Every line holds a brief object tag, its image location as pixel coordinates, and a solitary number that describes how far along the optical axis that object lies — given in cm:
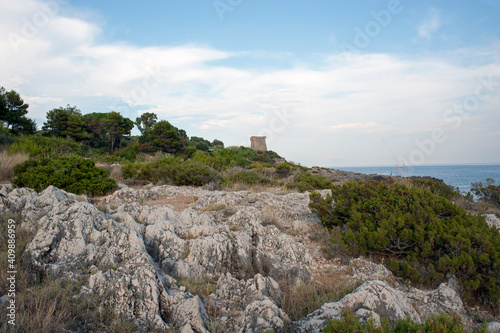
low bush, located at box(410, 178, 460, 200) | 934
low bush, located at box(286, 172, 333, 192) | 1164
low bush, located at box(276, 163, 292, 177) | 1924
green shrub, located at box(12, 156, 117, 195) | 767
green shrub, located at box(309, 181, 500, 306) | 414
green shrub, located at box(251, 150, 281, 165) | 3409
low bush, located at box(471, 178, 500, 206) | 953
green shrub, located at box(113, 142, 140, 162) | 2540
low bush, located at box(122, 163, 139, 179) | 1237
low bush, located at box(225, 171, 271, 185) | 1252
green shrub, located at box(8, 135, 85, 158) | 1184
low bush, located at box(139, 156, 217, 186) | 1152
